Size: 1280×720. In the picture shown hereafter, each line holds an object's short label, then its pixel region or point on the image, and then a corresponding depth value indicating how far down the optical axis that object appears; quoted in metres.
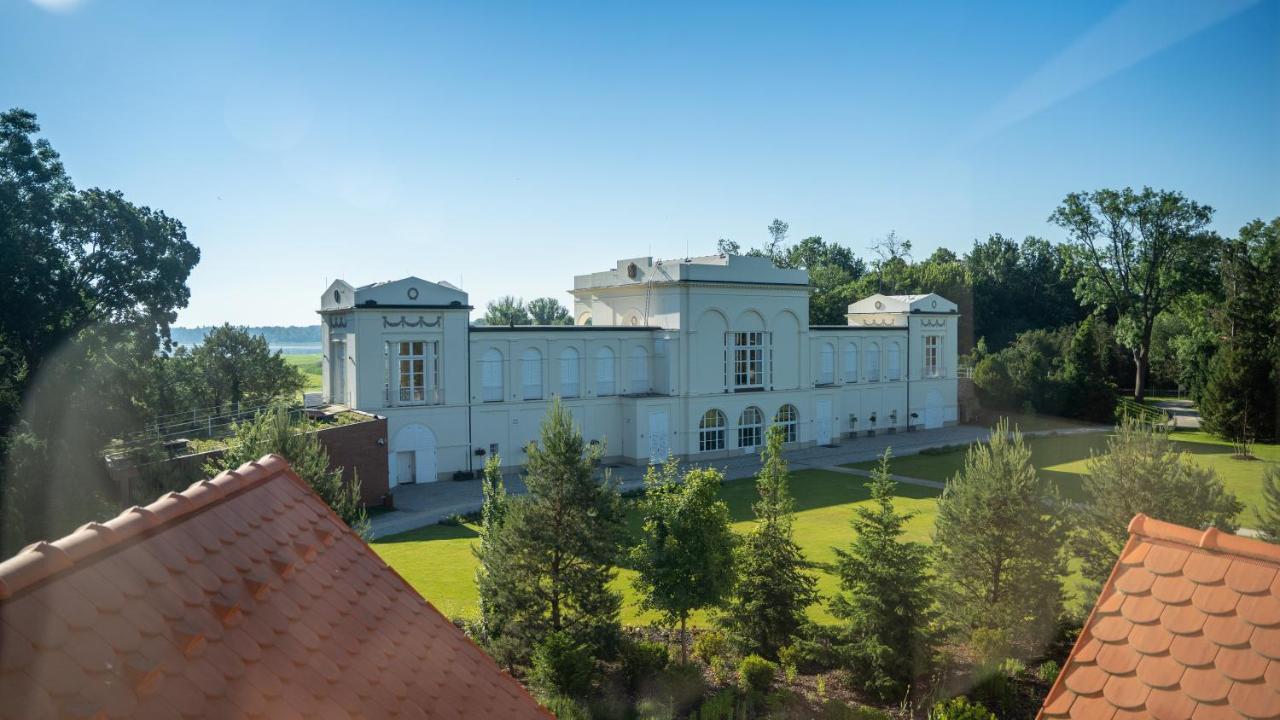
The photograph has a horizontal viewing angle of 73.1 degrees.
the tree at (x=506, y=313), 67.81
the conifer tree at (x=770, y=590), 15.01
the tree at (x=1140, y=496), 14.75
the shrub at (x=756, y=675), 13.64
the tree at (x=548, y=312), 73.24
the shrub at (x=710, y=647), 15.12
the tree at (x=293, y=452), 14.45
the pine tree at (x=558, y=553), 14.28
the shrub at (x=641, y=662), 14.27
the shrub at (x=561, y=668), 13.28
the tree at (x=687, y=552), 14.41
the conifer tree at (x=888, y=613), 13.35
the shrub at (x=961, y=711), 10.80
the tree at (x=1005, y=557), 14.56
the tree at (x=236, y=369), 41.50
